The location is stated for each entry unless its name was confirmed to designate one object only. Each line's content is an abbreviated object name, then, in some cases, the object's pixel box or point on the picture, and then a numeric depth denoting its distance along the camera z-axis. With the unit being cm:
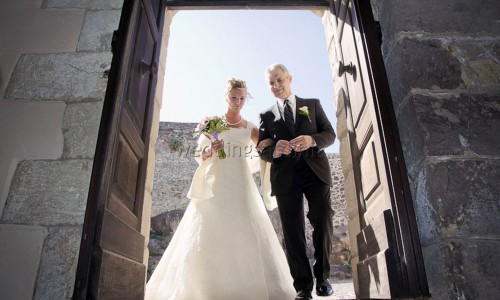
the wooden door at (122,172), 174
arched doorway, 174
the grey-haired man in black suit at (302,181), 262
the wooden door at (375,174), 173
